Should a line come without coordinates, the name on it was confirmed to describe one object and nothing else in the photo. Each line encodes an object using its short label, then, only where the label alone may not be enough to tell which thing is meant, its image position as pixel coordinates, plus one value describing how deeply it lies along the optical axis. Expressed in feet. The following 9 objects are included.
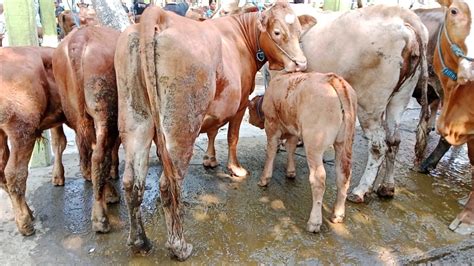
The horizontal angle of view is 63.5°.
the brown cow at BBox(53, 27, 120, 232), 10.26
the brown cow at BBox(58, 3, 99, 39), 18.38
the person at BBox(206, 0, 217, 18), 47.13
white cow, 12.48
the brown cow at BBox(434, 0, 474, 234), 10.27
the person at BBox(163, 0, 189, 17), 33.53
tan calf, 11.13
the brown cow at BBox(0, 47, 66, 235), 10.37
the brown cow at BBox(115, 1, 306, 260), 8.77
